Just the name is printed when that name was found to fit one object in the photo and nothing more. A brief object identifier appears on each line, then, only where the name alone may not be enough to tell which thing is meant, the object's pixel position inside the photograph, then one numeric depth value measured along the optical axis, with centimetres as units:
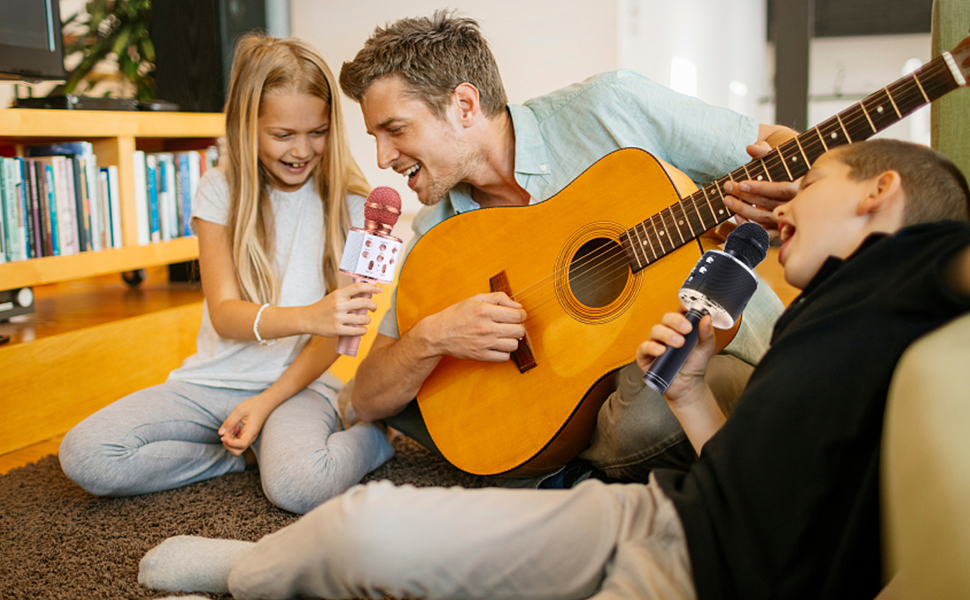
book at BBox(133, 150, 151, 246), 240
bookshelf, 195
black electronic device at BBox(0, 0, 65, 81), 207
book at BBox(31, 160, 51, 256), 205
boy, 67
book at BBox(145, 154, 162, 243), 248
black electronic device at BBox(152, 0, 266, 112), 294
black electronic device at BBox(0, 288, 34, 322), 203
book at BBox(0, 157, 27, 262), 195
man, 129
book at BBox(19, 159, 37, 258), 201
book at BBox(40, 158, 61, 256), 209
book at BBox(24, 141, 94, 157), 222
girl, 145
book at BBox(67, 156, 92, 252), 218
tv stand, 211
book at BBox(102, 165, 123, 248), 231
